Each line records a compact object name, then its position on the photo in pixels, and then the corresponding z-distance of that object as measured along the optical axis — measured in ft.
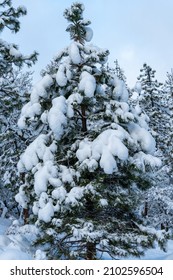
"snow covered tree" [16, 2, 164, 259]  28.32
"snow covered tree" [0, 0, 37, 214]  48.34
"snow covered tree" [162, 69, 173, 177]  91.20
